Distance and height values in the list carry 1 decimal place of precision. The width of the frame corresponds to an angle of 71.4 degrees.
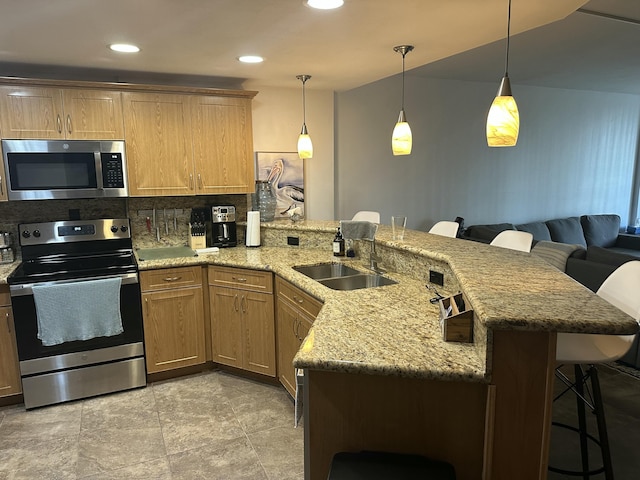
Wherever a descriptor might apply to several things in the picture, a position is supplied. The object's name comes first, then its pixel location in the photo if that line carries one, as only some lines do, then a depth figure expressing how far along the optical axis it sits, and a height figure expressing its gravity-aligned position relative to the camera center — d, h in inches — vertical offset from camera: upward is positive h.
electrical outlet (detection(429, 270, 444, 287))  95.1 -21.3
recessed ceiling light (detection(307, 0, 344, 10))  77.1 +30.9
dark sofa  133.0 -27.0
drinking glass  114.8 -12.3
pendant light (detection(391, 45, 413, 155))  111.8 +11.1
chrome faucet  114.5 -21.0
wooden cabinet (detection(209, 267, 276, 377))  123.2 -39.1
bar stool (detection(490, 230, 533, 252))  114.3 -16.2
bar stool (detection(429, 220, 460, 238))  139.3 -15.8
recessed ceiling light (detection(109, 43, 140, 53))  104.3 +32.0
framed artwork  162.6 +1.8
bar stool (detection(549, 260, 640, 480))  67.9 -26.2
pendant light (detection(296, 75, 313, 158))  144.0 +12.1
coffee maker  146.1 -14.6
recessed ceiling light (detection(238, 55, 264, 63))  116.2 +32.5
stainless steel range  113.7 -35.9
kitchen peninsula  53.1 -24.5
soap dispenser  129.2 -18.7
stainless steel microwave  120.2 +4.0
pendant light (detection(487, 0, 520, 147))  78.0 +10.7
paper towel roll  145.4 -15.6
